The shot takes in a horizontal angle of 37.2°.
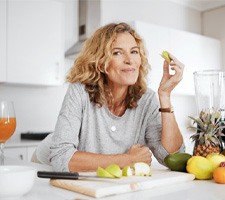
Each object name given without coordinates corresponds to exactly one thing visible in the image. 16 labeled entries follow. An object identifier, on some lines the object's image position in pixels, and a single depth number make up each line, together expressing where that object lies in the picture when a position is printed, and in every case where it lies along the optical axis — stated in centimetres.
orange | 98
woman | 148
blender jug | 122
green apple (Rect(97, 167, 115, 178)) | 97
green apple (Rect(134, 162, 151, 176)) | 104
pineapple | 114
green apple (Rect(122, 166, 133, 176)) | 103
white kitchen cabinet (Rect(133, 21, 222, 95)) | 379
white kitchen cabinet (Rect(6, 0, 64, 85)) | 315
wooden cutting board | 86
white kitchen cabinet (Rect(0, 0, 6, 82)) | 308
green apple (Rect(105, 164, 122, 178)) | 99
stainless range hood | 376
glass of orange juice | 126
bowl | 79
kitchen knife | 96
